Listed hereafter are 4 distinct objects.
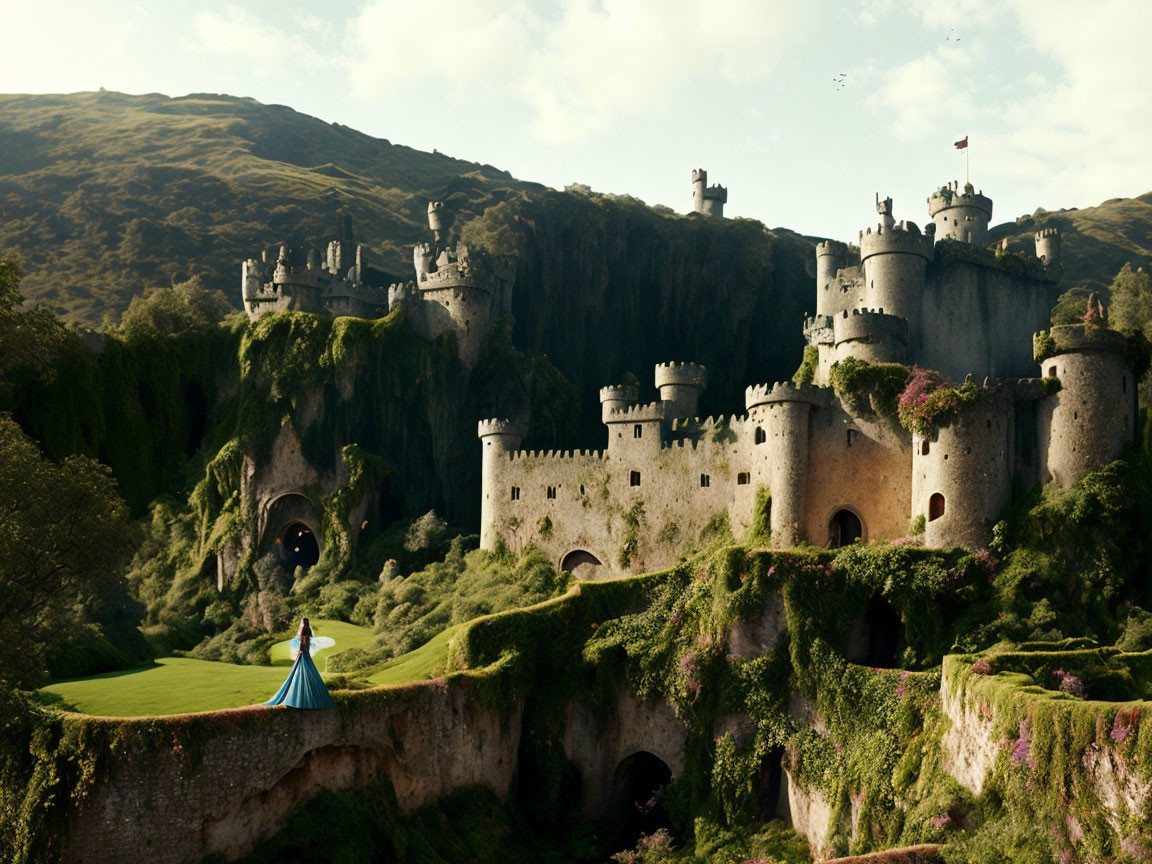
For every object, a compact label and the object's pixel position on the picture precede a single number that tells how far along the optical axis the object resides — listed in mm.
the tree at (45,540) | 33625
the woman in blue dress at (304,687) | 34125
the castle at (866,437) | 42562
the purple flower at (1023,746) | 28734
